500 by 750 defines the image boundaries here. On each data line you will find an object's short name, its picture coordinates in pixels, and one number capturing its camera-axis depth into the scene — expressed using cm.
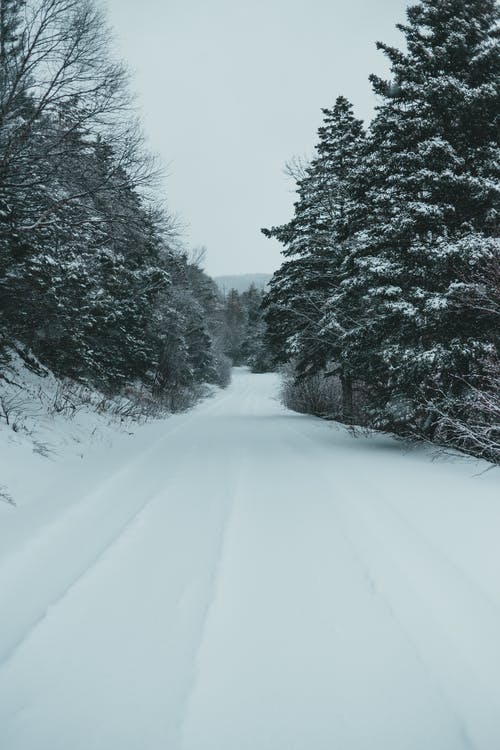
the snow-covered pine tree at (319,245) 1580
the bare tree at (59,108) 685
